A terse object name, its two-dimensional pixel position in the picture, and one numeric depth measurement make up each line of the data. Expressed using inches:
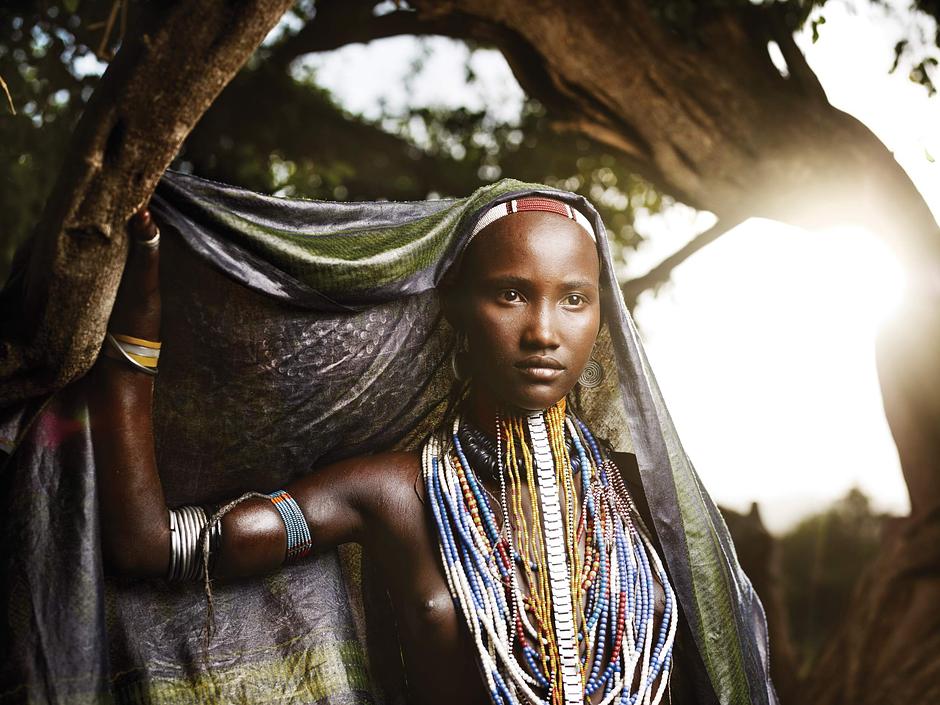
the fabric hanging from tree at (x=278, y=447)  62.9
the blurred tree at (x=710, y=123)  133.0
